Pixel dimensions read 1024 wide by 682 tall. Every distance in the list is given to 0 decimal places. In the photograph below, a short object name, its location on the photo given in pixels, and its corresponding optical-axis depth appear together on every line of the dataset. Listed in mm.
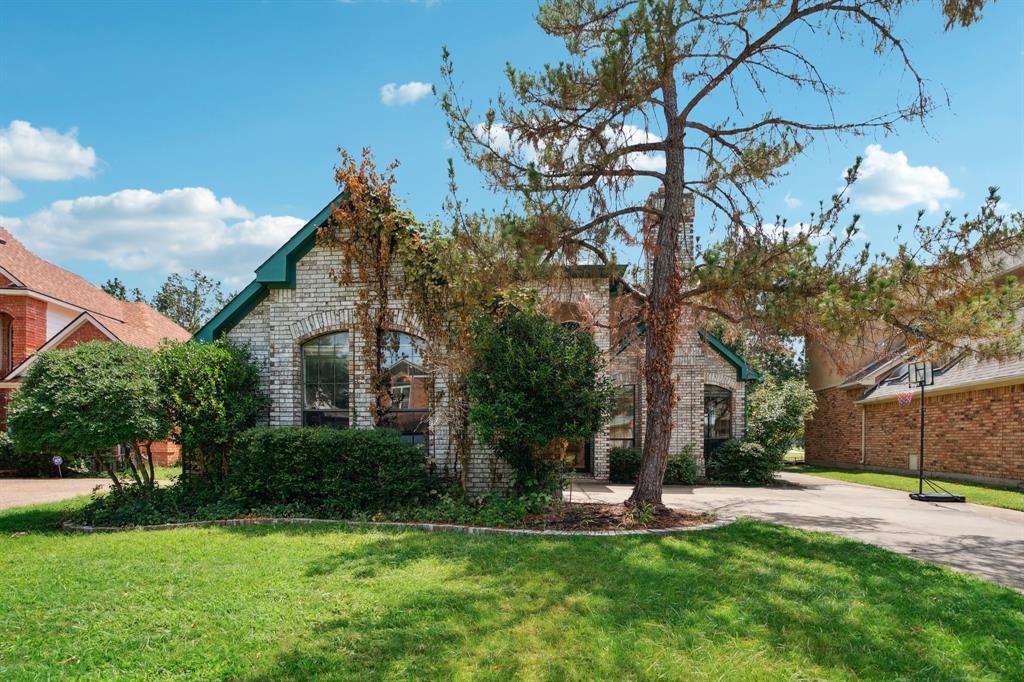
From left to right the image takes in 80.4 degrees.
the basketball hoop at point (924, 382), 11469
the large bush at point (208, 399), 9031
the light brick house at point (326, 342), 9703
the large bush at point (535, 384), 8109
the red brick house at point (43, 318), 19578
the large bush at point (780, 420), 15609
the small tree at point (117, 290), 45500
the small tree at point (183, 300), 42438
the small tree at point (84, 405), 8250
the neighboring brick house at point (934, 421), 14391
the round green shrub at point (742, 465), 15375
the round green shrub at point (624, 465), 14578
